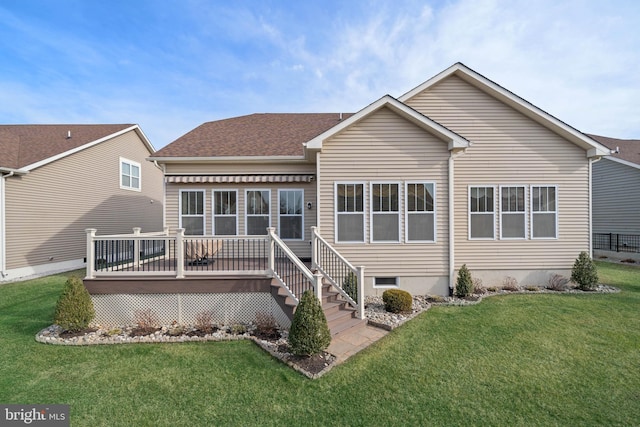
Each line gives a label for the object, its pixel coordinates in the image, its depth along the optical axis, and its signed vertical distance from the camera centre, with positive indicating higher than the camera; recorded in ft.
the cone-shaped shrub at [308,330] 15.96 -6.92
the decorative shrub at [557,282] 29.17 -7.50
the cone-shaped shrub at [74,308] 19.16 -6.65
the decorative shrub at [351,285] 22.47 -5.99
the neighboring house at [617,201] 48.80 +2.50
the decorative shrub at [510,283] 29.17 -7.56
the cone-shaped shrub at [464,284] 26.50 -6.93
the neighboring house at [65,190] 35.58 +4.36
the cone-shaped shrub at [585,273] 28.27 -6.39
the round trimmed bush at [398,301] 23.17 -7.59
